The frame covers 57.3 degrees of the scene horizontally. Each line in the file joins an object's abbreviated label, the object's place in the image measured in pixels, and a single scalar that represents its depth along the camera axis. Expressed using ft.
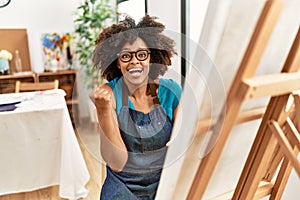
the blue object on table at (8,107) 5.96
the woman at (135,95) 2.26
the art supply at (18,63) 11.28
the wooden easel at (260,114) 1.57
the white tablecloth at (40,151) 5.77
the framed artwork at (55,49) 11.43
